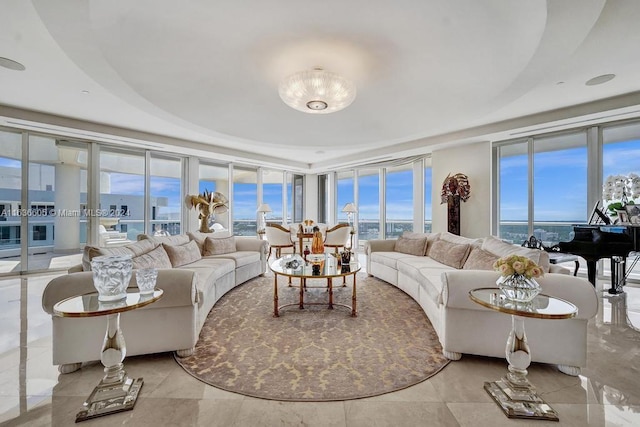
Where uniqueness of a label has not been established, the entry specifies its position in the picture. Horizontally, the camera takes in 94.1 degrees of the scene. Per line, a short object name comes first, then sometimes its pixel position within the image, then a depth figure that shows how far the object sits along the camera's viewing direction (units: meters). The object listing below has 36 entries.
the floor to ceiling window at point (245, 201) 8.59
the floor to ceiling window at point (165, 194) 7.02
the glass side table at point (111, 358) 1.73
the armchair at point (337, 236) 7.02
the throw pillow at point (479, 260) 3.04
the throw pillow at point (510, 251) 2.52
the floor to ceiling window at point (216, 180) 7.99
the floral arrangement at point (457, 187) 5.96
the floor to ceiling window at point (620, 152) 4.81
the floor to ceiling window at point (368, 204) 8.81
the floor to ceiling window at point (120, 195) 6.31
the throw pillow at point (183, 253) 3.82
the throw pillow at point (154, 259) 2.98
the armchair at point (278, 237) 6.88
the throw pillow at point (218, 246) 4.77
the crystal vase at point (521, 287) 1.89
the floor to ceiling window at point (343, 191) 9.56
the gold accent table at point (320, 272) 3.40
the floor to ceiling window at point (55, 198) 5.61
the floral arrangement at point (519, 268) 1.88
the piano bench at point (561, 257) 4.20
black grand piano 3.72
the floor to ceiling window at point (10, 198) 5.35
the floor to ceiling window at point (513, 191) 5.96
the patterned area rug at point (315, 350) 2.07
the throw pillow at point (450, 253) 3.78
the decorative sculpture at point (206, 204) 5.25
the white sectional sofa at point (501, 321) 2.20
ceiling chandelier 3.04
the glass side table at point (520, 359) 1.75
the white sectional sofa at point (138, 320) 2.23
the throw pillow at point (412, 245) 4.80
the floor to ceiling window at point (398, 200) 8.03
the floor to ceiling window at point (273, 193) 9.30
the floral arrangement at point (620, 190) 4.27
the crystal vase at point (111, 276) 1.83
